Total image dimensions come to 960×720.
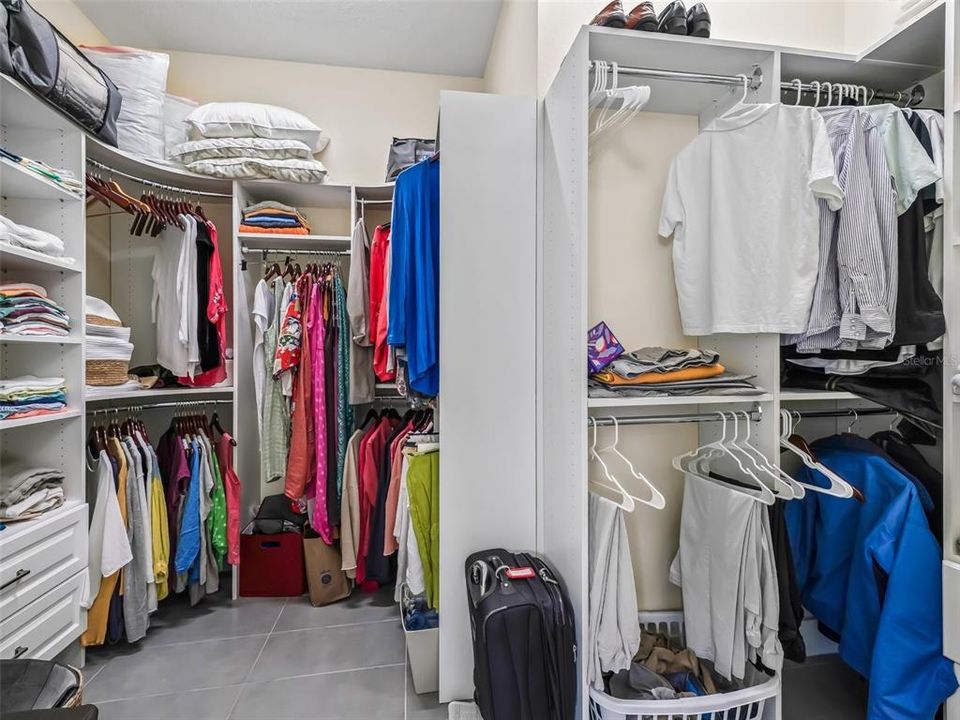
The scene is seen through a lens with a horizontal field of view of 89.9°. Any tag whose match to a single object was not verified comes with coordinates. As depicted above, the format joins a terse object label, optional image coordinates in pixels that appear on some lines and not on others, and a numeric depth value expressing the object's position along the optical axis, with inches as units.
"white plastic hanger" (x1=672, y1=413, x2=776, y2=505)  51.7
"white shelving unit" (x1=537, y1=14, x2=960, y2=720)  51.6
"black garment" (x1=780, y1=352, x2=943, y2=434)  56.3
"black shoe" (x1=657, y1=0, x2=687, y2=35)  52.8
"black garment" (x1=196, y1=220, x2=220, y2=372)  90.2
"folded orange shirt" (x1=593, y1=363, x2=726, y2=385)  53.2
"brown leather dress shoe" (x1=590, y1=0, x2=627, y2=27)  51.9
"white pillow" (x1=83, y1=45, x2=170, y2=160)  86.1
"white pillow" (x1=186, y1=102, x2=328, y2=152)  92.8
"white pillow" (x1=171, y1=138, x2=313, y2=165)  92.3
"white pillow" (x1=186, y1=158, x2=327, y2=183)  92.3
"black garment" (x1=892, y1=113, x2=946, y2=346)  51.9
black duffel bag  59.4
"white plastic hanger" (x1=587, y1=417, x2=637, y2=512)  47.6
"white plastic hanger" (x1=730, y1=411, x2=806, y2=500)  50.4
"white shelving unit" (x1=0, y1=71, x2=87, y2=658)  65.1
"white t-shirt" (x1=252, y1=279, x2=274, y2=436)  94.5
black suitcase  51.0
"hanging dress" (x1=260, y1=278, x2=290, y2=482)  94.6
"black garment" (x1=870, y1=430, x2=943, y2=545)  58.8
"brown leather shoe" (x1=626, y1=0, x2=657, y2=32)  52.1
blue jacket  51.8
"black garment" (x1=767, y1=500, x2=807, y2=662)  54.2
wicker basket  76.0
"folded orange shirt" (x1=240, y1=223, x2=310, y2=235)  95.8
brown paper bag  93.2
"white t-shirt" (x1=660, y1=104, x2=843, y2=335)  53.4
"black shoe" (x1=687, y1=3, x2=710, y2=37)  53.4
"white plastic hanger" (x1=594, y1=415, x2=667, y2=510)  46.1
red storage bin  95.4
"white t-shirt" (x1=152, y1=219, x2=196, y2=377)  88.1
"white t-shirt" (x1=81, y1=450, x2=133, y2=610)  73.5
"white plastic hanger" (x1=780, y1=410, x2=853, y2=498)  47.7
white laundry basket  50.2
